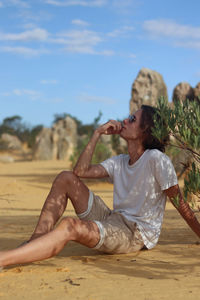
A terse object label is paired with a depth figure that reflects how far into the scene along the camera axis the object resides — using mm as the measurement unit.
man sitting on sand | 3377
